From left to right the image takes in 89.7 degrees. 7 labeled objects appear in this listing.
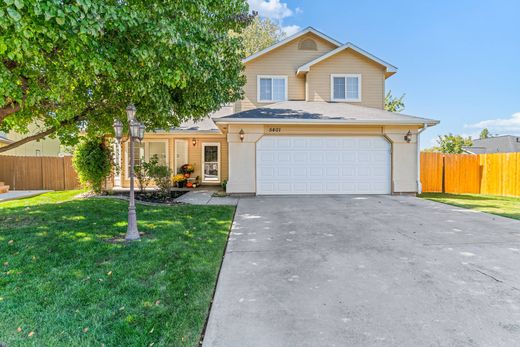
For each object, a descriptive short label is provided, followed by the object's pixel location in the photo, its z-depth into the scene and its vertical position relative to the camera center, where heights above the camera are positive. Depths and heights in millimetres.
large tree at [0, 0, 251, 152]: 3553 +1887
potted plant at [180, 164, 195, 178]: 13250 -172
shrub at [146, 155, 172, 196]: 10375 -330
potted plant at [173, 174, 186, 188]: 12781 -654
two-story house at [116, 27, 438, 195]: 10016 +630
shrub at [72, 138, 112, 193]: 10287 +183
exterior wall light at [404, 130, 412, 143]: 10223 +1138
